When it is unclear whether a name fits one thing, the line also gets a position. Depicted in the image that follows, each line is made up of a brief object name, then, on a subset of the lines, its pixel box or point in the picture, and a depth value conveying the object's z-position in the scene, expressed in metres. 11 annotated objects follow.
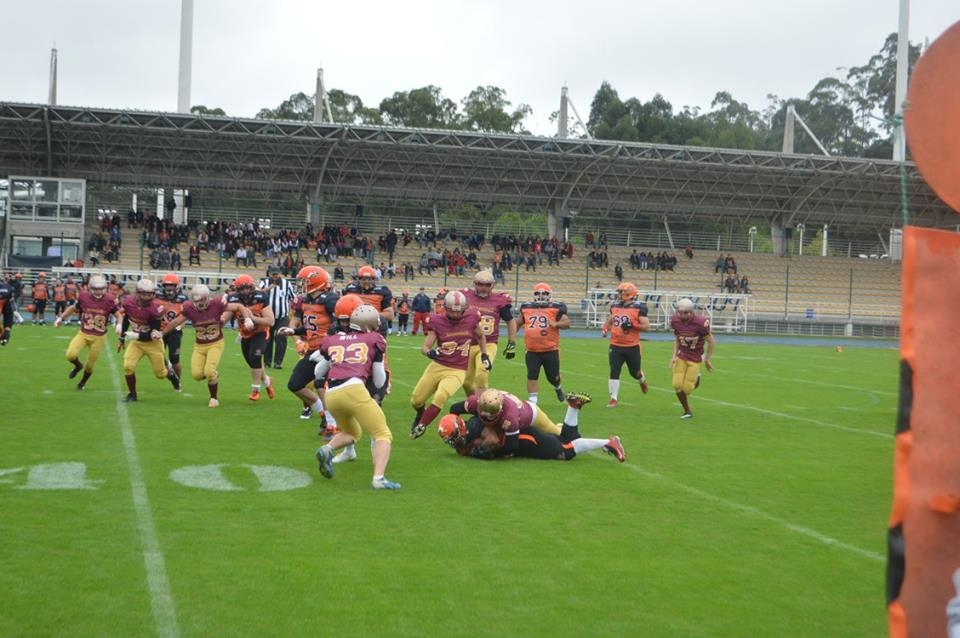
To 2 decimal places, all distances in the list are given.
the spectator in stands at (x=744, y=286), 50.22
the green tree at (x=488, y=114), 86.56
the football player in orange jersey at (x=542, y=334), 15.12
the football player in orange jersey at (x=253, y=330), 14.07
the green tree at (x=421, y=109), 85.75
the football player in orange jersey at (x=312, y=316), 12.69
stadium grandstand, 45.28
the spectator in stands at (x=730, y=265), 52.44
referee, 18.27
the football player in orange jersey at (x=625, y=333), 15.73
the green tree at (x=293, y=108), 88.62
